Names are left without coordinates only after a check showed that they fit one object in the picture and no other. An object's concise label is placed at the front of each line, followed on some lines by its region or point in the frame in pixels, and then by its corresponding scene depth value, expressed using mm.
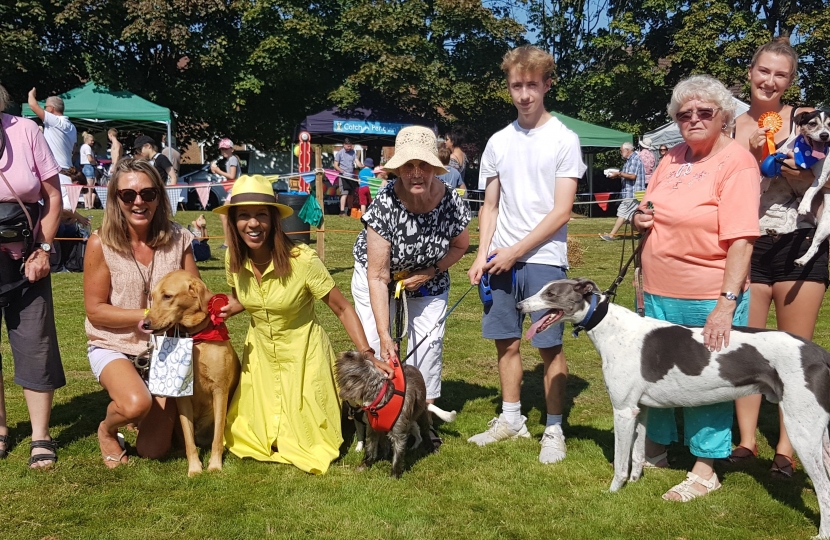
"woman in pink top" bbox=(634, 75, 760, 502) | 3596
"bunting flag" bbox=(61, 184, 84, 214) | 13796
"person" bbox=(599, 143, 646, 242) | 17312
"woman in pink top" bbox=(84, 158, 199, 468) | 4281
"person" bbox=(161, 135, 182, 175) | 16656
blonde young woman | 4070
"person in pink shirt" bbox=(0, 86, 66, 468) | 4203
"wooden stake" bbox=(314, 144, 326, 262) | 12391
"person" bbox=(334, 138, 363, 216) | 22402
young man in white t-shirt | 4270
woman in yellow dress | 4383
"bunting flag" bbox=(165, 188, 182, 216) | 14863
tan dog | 4133
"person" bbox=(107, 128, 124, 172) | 17297
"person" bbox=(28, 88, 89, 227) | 11727
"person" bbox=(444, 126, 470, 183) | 13333
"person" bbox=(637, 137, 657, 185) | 17656
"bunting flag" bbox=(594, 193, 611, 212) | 23795
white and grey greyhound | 3416
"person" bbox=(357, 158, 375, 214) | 18631
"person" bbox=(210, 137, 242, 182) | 17047
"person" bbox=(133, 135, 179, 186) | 14117
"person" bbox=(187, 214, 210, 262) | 12008
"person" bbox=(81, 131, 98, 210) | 19312
